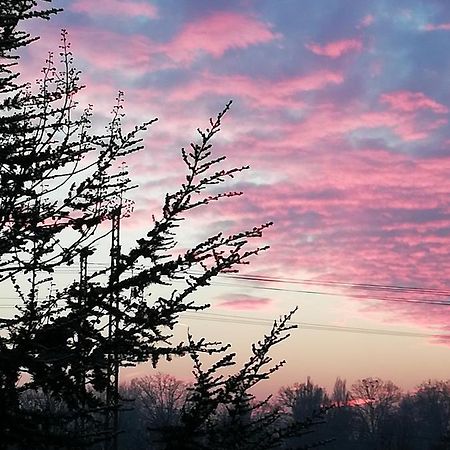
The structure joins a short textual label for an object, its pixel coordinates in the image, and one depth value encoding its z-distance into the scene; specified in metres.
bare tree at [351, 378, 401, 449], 113.43
